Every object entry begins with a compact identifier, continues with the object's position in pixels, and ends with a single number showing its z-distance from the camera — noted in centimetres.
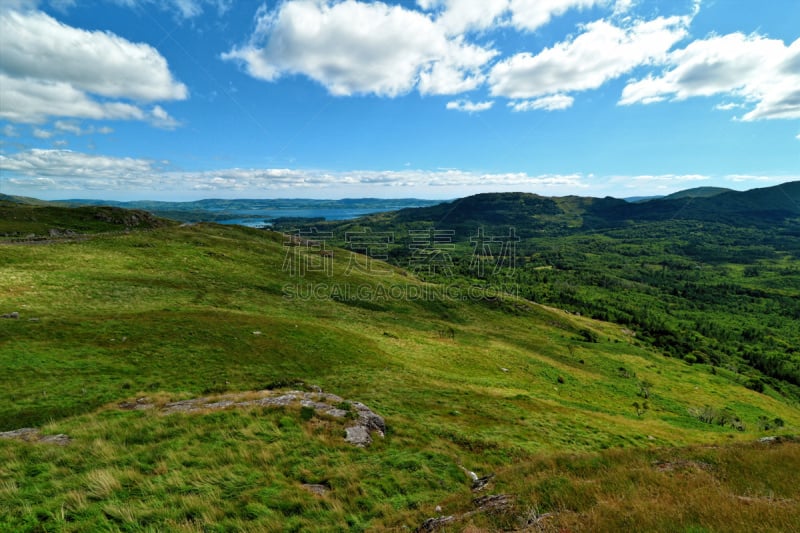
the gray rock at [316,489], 1135
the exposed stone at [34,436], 1348
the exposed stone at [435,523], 934
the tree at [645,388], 5451
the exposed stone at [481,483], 1318
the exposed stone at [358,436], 1557
